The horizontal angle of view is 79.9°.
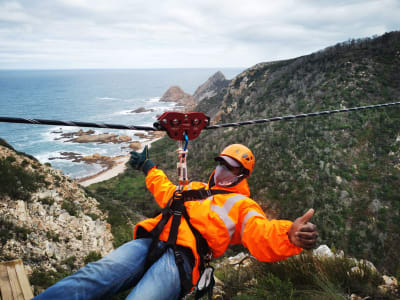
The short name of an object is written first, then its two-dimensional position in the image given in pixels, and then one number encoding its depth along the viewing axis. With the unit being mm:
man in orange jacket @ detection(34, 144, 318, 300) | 2105
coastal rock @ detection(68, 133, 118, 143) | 61344
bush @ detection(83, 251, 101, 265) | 6544
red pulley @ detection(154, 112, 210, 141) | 2643
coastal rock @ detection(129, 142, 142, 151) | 58181
